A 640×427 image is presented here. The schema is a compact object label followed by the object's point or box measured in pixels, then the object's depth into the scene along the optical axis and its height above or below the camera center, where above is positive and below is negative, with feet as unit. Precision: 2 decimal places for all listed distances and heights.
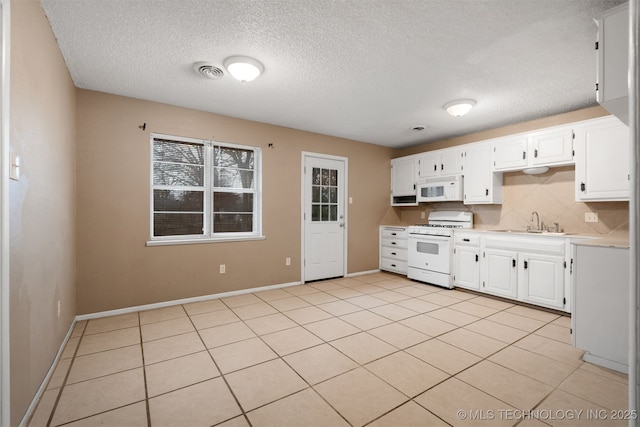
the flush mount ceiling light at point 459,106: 11.41 +4.28
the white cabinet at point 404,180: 18.12 +2.09
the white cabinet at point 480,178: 14.38 +1.78
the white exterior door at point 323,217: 16.08 -0.27
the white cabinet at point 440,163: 15.72 +2.87
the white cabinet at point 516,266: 11.17 -2.34
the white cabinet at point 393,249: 17.58 -2.31
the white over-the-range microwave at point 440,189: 15.61 +1.35
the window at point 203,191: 12.23 +0.98
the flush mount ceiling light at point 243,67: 8.55 +4.43
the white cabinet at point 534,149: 11.89 +2.83
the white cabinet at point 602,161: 10.39 +1.95
